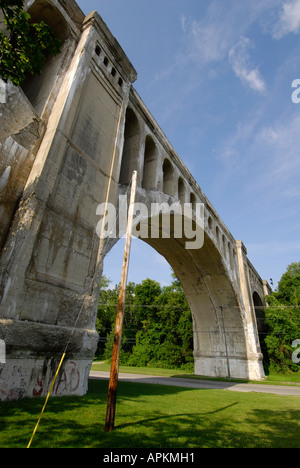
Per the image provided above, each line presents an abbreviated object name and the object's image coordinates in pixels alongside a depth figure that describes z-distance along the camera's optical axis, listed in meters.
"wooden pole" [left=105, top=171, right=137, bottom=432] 3.93
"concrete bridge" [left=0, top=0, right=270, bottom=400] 5.61
